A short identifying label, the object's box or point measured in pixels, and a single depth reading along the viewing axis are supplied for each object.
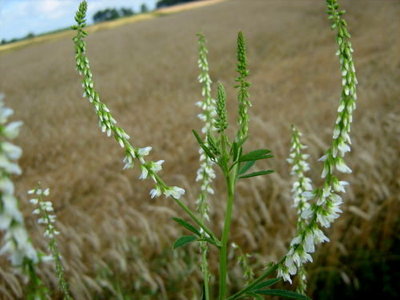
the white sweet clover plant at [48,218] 0.33
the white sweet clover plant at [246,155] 0.21
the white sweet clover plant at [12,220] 0.11
